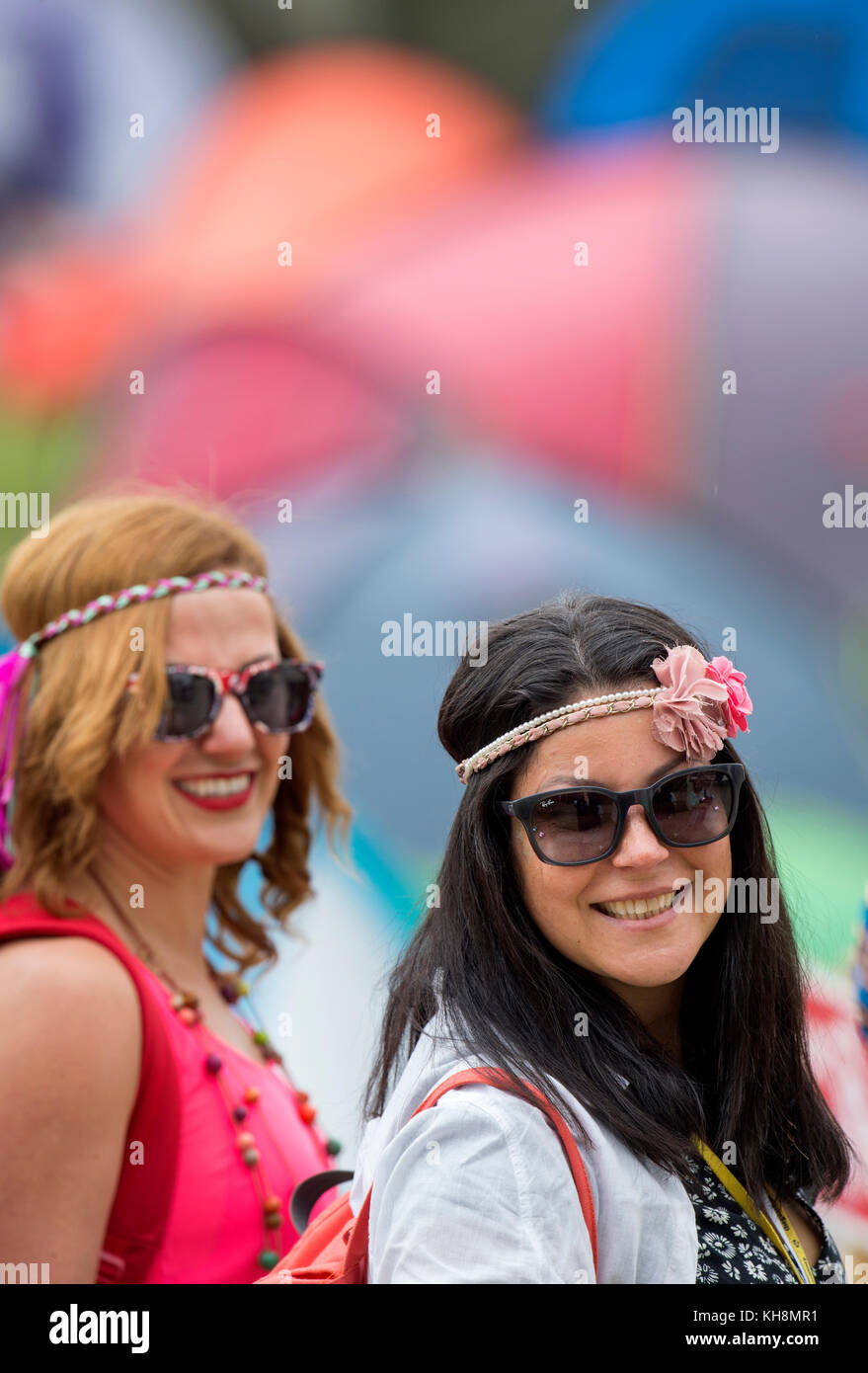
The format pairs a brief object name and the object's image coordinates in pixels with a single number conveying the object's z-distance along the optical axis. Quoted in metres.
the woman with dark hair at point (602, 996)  2.57
